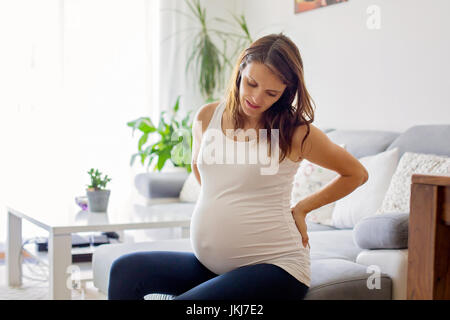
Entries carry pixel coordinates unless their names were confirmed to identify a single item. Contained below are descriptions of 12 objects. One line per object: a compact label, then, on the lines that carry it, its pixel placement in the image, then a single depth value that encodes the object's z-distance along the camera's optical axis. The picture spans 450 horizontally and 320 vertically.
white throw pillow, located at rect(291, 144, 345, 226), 2.77
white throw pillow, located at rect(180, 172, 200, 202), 3.43
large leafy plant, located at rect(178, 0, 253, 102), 4.32
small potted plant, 2.75
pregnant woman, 1.37
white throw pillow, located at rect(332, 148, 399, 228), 2.43
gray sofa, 1.67
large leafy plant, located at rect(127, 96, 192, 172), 3.84
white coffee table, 2.23
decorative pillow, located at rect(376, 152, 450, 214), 2.17
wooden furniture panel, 1.18
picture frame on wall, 3.50
